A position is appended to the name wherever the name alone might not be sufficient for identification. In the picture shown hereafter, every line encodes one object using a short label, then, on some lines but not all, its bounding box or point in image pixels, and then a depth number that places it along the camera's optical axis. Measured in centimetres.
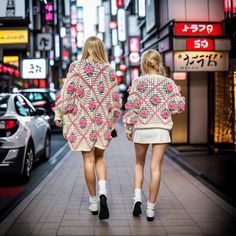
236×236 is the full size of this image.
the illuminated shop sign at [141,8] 1783
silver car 820
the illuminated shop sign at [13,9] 883
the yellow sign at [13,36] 1002
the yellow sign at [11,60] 2511
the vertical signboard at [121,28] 3862
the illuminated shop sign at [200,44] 1184
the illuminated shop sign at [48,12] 3069
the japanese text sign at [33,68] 1884
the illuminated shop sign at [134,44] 3500
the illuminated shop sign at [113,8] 4476
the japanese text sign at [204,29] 1182
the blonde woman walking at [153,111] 559
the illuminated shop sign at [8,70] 2172
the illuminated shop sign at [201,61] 1188
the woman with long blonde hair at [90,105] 563
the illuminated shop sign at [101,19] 5506
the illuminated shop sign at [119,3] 3769
